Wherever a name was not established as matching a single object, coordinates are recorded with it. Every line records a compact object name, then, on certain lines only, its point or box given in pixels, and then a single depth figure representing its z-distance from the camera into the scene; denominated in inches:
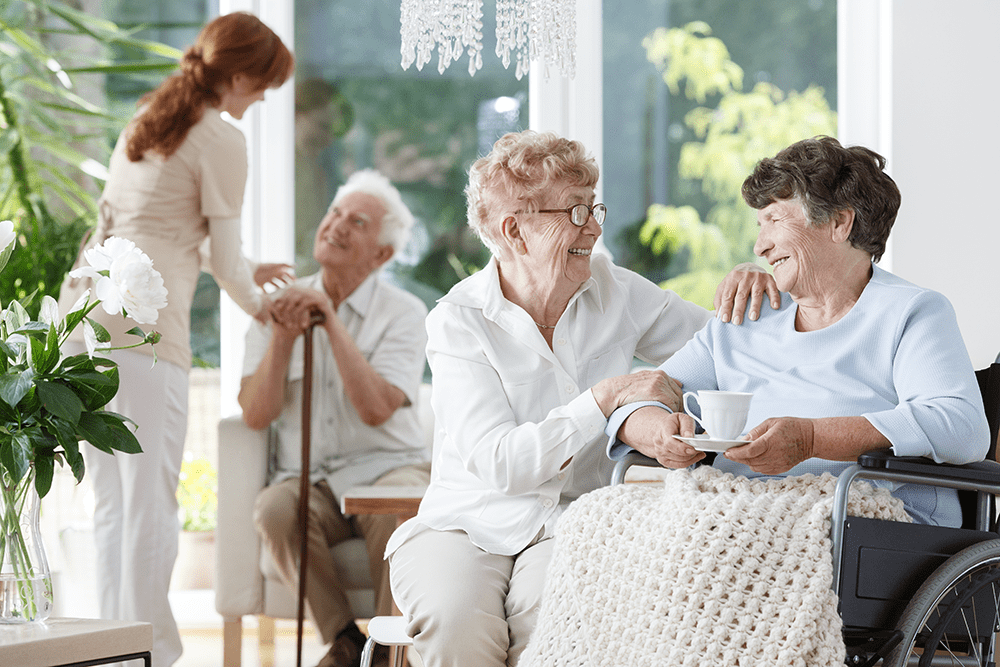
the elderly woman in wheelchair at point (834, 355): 128.4
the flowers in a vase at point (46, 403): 128.4
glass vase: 128.9
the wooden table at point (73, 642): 125.5
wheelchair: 123.7
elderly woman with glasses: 134.8
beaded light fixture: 140.6
